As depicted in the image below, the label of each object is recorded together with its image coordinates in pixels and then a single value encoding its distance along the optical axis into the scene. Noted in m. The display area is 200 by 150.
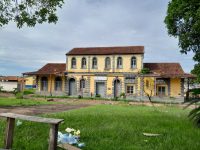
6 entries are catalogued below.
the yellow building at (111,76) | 20.69
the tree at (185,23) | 12.97
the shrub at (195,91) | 4.28
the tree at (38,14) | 6.06
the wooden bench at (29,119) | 2.57
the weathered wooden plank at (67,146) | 2.79
